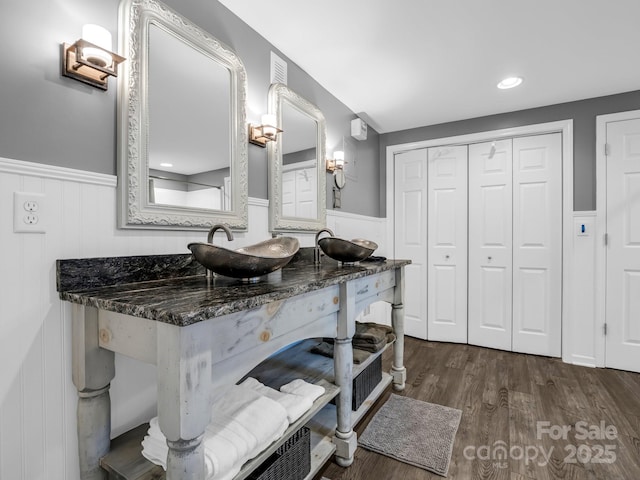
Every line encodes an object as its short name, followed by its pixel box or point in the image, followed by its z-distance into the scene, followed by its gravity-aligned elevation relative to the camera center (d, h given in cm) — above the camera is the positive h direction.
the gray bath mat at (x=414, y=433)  155 -108
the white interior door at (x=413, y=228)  337 +11
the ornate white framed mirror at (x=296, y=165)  187 +48
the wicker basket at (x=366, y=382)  176 -87
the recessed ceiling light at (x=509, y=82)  237 +121
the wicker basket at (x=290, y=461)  110 -83
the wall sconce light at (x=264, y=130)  172 +60
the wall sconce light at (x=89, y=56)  99 +59
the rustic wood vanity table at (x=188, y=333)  76 -29
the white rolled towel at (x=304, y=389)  133 -66
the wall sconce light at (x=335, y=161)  248 +61
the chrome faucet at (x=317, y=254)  207 -11
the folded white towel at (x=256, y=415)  104 -62
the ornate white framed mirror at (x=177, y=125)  116 +49
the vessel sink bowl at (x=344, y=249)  182 -7
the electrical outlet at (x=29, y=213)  91 +8
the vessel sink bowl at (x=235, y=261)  104 -8
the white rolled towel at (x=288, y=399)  120 -65
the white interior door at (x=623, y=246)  253 -7
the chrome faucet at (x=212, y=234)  123 +2
